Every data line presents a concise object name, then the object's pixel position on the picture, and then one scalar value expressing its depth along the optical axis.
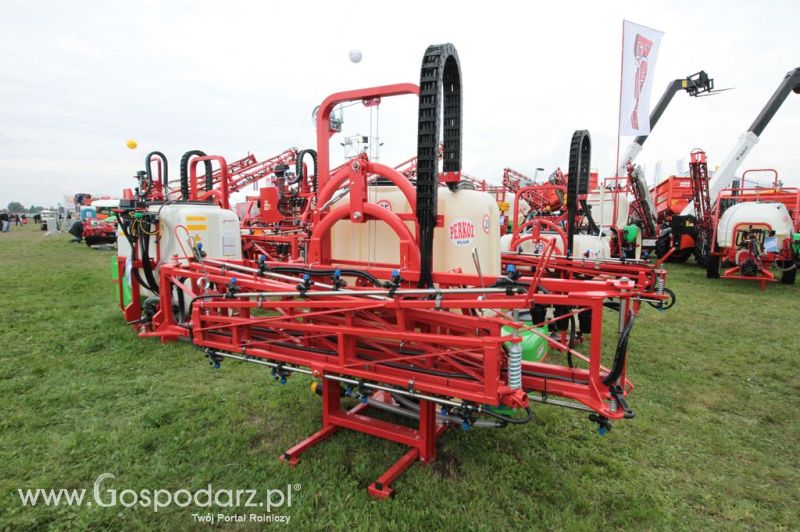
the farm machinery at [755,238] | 10.55
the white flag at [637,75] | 9.38
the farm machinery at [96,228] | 18.78
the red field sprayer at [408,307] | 2.63
